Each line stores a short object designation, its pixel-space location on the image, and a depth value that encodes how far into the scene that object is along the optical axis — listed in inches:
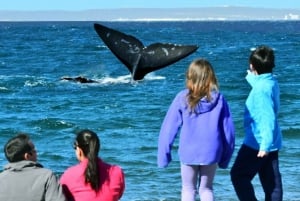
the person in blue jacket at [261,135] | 419.0
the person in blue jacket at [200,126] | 399.3
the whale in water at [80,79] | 1835.5
